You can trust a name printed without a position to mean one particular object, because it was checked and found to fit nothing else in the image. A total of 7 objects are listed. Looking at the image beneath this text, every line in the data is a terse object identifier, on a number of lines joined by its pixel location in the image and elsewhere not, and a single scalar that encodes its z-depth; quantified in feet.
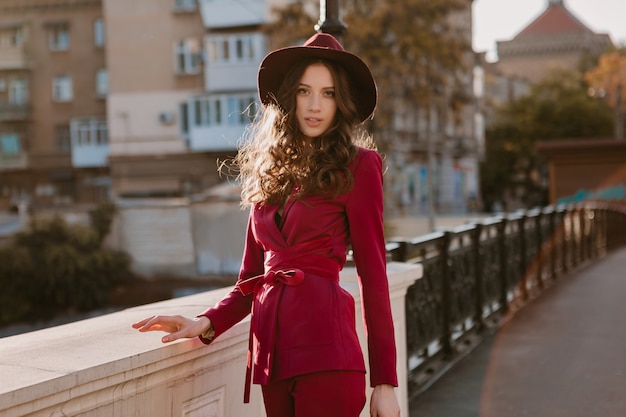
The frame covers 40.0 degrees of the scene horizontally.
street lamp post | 16.94
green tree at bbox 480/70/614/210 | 177.17
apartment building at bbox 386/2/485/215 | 141.08
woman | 8.05
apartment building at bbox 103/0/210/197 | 121.70
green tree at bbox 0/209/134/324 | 98.22
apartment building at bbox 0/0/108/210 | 132.16
